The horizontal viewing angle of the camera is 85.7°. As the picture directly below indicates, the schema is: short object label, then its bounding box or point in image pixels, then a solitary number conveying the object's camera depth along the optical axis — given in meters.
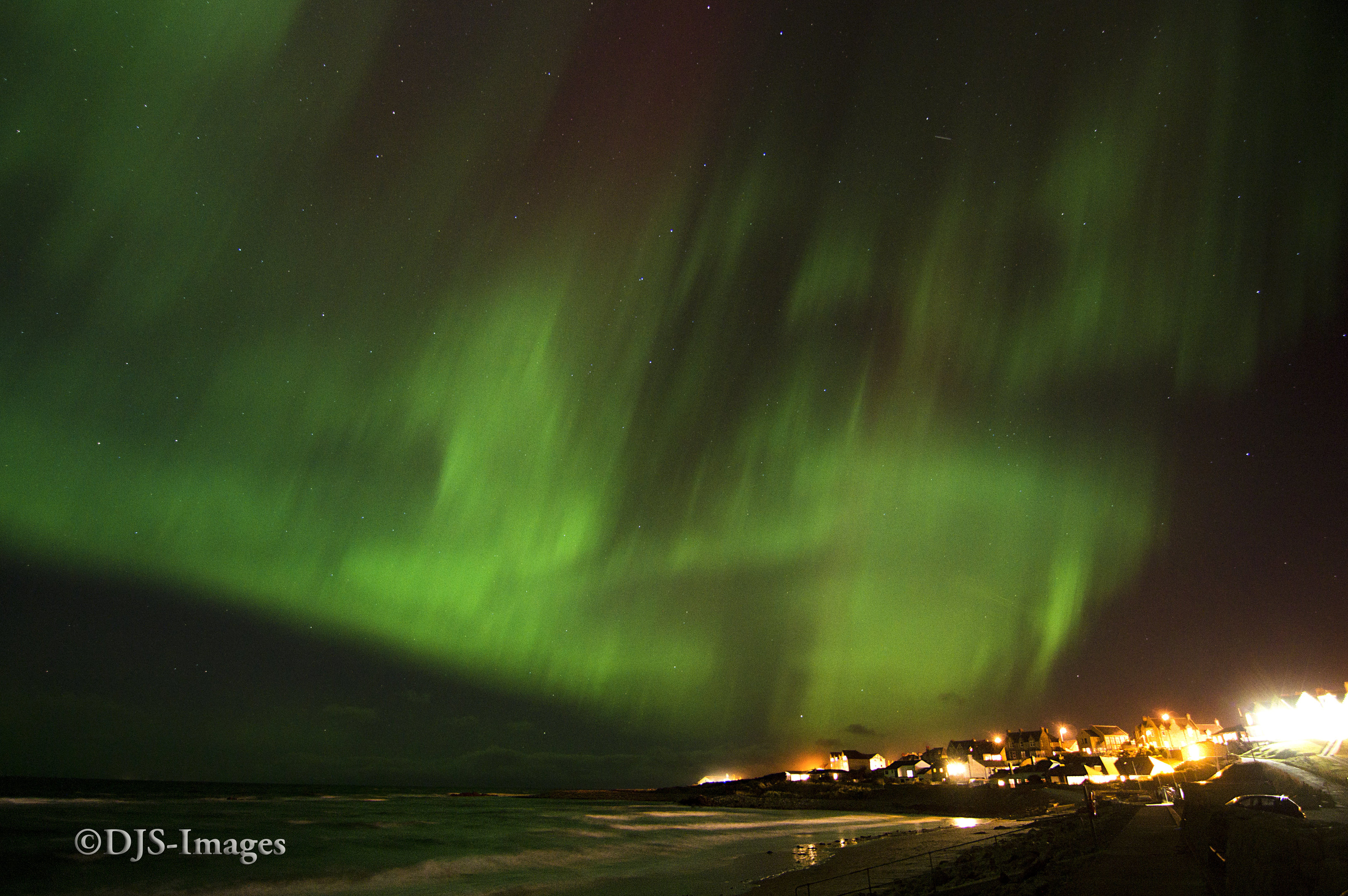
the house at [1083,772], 88.19
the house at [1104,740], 132.25
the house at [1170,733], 121.38
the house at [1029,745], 132.12
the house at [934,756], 141.62
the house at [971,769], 112.81
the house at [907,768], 146.00
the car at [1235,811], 15.47
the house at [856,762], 184.00
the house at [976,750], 139.00
